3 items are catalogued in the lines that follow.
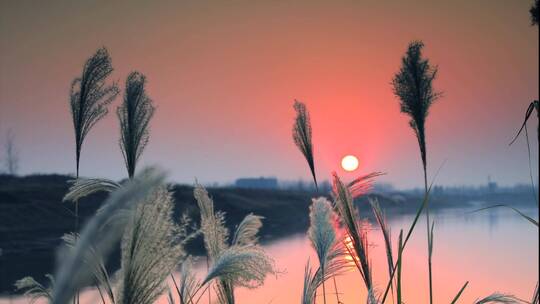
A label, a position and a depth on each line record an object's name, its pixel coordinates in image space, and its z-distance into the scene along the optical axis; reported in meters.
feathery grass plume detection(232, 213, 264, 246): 3.19
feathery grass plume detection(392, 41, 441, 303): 2.89
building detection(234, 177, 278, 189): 144.75
